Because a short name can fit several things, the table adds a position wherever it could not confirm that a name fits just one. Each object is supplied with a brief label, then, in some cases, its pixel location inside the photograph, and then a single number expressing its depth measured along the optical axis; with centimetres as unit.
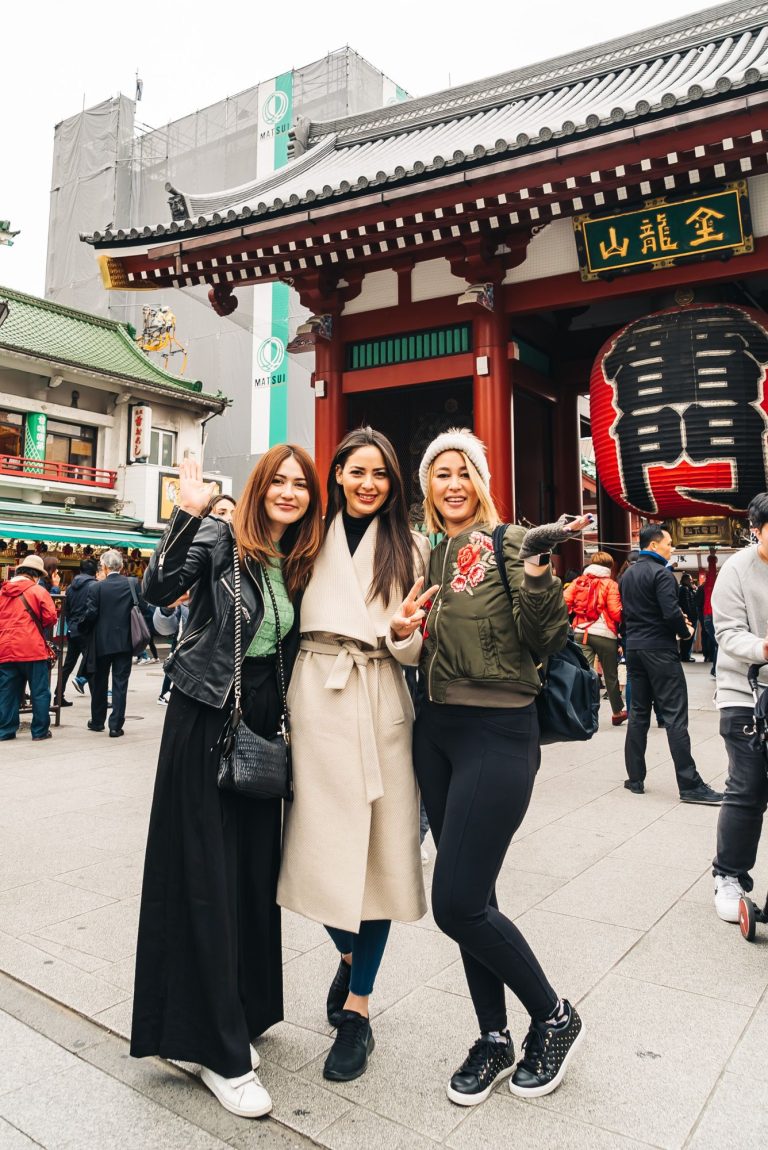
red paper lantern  632
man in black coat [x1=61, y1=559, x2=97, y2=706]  830
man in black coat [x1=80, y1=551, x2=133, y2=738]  794
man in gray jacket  304
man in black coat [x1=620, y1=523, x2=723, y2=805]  518
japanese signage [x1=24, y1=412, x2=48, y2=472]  2100
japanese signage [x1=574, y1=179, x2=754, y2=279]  648
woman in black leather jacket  206
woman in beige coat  215
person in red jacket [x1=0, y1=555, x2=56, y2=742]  739
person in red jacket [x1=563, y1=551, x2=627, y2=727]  785
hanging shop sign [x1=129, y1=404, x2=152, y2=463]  2284
